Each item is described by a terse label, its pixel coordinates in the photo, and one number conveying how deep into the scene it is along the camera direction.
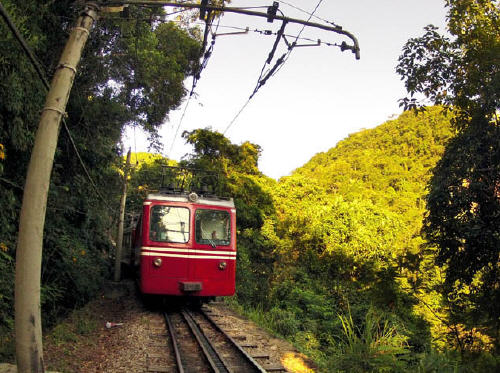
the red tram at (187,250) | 9.70
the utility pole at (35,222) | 4.26
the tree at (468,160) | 7.05
